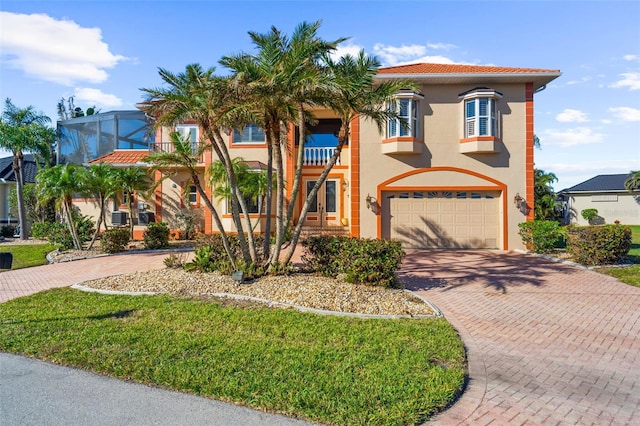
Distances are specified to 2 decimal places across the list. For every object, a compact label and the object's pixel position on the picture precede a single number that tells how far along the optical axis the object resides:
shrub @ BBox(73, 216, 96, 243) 16.31
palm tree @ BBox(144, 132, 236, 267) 9.58
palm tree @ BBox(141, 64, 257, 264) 8.67
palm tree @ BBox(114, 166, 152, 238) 16.25
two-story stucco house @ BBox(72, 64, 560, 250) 17.12
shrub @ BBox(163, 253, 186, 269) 11.06
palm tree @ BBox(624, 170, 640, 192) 32.94
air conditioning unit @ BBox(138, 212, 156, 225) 20.19
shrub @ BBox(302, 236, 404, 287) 8.87
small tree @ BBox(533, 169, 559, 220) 25.27
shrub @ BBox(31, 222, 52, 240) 20.61
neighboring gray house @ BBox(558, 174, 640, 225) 34.59
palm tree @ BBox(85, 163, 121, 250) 15.02
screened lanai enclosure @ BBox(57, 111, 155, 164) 25.91
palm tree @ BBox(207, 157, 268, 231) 16.11
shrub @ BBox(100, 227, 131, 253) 15.38
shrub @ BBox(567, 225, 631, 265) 12.76
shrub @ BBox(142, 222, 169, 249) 16.70
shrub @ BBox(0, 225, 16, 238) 23.05
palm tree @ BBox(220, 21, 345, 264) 8.38
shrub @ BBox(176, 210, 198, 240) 19.92
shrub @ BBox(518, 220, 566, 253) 15.59
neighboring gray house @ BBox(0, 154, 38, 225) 25.03
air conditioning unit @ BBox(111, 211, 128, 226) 20.56
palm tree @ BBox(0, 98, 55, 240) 20.73
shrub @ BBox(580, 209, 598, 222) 33.41
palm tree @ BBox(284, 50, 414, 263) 8.70
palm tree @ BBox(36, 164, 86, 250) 14.46
